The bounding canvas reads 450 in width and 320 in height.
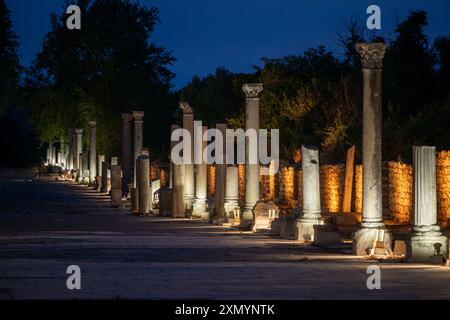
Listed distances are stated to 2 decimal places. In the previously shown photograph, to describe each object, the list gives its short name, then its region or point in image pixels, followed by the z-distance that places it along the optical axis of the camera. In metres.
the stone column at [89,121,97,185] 66.32
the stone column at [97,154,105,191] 60.19
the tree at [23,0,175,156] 78.69
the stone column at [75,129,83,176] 76.00
